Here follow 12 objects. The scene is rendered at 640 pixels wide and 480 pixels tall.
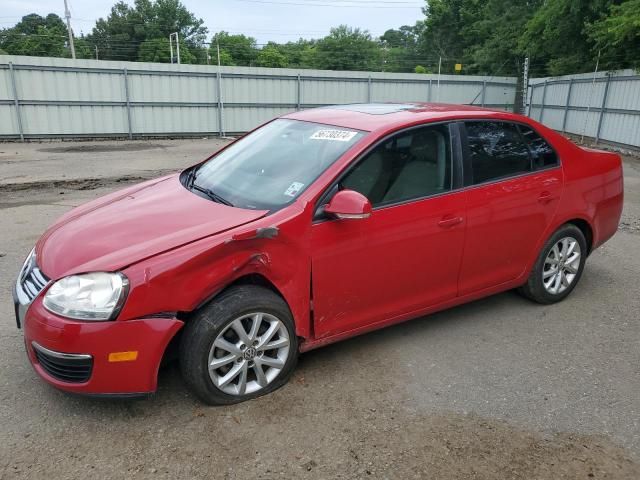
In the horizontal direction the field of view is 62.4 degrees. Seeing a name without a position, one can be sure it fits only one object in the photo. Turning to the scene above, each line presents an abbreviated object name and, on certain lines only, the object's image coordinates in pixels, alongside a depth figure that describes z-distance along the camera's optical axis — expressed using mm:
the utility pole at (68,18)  38531
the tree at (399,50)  67312
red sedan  2611
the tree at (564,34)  19047
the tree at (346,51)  76250
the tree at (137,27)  75062
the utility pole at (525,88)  21625
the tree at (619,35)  14016
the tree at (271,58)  77750
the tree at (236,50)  82688
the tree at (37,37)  68188
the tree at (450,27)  41269
